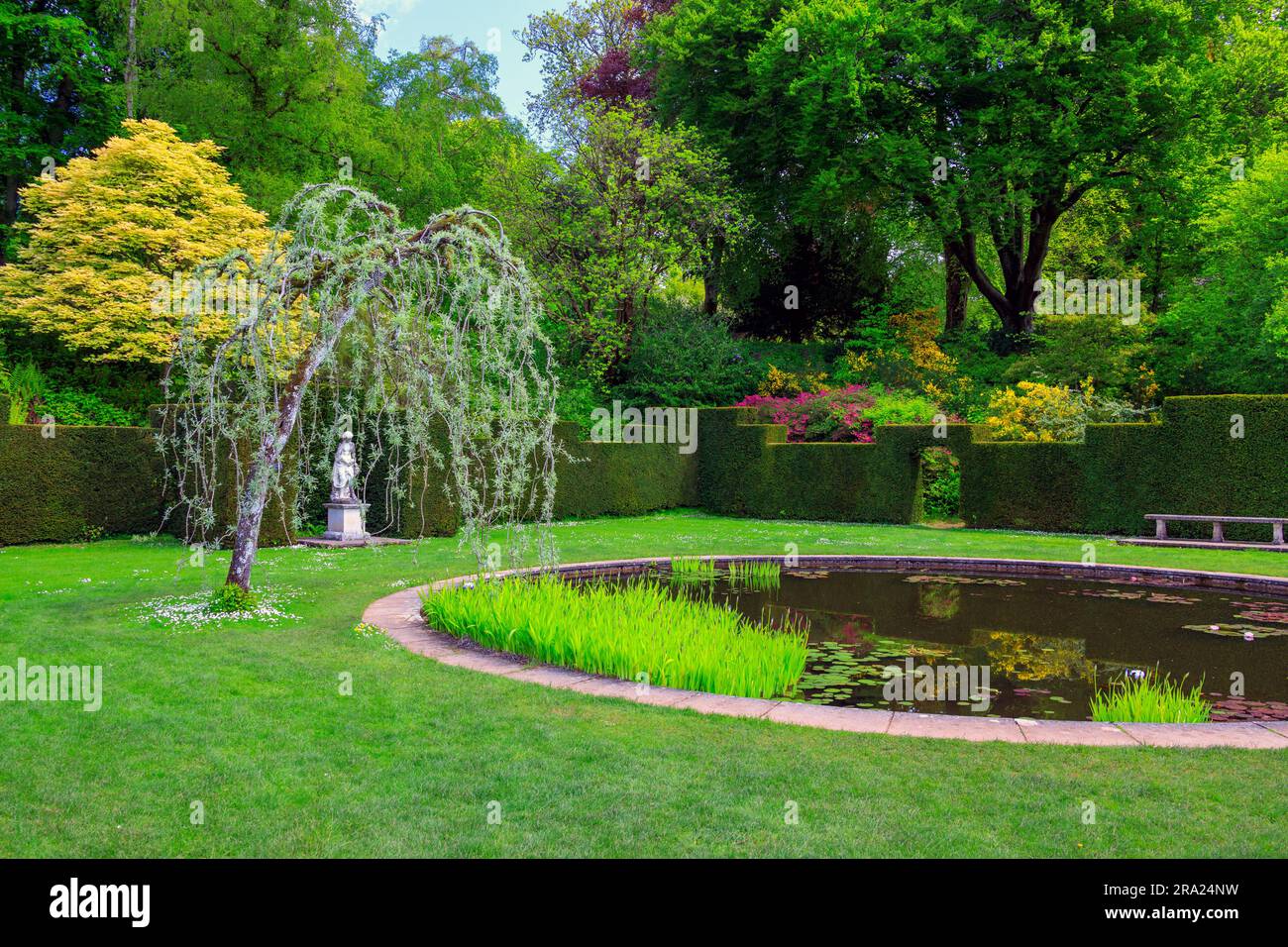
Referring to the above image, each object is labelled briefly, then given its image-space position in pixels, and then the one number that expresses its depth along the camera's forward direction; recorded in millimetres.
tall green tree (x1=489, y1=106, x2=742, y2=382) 24484
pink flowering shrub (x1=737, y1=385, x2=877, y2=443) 21578
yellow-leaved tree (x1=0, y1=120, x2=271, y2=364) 18422
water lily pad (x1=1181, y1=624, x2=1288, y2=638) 8025
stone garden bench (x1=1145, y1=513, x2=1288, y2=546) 14070
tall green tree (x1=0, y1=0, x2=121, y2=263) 23844
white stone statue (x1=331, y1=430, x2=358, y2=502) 14570
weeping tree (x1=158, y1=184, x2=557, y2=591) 7359
